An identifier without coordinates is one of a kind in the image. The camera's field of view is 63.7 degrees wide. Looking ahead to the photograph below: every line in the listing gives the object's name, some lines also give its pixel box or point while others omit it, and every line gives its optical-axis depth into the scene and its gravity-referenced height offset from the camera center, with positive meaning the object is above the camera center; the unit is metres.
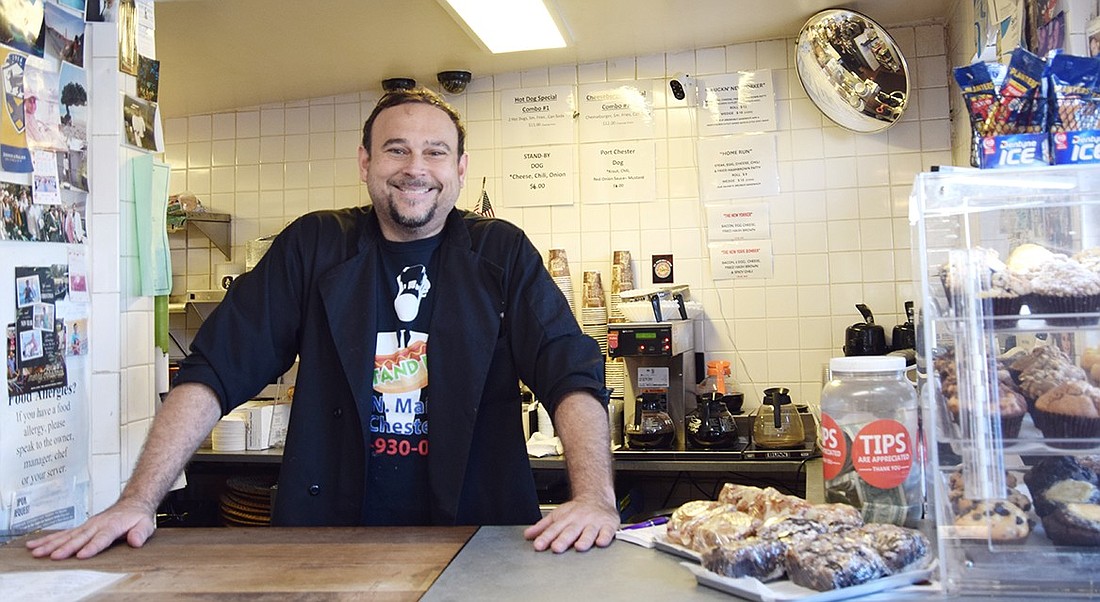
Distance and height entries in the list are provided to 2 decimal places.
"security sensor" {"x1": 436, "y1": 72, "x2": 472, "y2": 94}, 3.72 +1.03
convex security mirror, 3.10 +0.88
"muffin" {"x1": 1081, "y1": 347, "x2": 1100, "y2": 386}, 1.07 -0.07
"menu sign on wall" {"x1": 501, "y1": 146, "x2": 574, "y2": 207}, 3.67 +0.61
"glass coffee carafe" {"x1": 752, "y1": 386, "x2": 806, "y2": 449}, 2.92 -0.36
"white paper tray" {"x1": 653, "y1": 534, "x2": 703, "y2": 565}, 1.18 -0.31
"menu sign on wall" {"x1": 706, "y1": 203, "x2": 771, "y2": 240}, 3.46 +0.38
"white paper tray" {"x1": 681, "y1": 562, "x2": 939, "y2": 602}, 0.99 -0.31
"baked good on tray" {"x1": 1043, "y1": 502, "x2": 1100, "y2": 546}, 1.01 -0.25
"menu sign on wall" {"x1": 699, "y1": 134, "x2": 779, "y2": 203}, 3.46 +0.59
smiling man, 1.71 -0.06
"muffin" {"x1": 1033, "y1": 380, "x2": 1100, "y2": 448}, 1.03 -0.12
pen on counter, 1.39 -0.33
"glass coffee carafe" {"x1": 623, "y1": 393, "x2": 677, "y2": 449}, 3.03 -0.37
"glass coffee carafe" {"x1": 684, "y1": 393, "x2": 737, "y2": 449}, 2.98 -0.37
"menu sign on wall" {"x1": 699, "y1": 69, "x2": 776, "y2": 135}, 3.47 +0.84
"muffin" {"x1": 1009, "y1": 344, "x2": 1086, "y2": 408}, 1.07 -0.07
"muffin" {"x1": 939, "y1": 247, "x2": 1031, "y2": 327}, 1.06 +0.03
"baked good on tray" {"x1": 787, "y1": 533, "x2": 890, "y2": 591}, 1.00 -0.29
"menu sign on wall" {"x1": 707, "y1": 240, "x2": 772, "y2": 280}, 3.46 +0.23
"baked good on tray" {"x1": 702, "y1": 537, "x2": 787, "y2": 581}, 1.05 -0.29
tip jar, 1.15 -0.16
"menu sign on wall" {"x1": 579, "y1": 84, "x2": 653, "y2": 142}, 3.59 +0.86
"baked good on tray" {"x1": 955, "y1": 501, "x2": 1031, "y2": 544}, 1.04 -0.25
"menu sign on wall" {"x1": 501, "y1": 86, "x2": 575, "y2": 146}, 3.68 +0.87
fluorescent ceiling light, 2.92 +1.05
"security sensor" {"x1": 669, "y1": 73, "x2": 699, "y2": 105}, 3.54 +0.93
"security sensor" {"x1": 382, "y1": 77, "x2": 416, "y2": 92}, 3.79 +1.04
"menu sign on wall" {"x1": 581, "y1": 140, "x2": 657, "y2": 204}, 3.58 +0.61
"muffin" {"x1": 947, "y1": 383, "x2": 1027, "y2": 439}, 1.05 -0.12
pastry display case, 1.03 -0.09
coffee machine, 3.01 -0.16
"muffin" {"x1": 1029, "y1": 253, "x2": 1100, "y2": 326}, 1.05 +0.02
